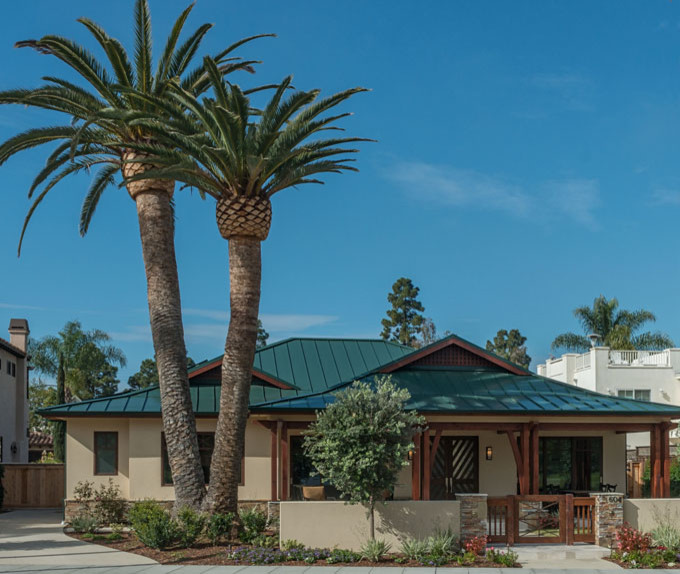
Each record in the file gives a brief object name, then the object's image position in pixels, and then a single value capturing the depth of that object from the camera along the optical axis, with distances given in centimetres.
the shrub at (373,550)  1644
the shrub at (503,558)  1586
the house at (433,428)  2078
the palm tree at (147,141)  1878
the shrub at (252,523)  1821
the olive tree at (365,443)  1666
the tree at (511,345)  8069
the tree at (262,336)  7898
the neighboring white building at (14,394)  3419
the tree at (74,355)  5094
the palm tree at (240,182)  1784
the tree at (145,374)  8106
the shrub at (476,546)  1667
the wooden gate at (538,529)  1781
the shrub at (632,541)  1689
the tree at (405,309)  6322
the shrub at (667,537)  1727
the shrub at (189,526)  1728
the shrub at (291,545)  1686
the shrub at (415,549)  1650
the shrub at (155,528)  1709
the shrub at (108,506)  2139
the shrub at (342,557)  1625
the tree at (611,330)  5088
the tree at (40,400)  5412
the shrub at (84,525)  2011
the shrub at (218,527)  1766
